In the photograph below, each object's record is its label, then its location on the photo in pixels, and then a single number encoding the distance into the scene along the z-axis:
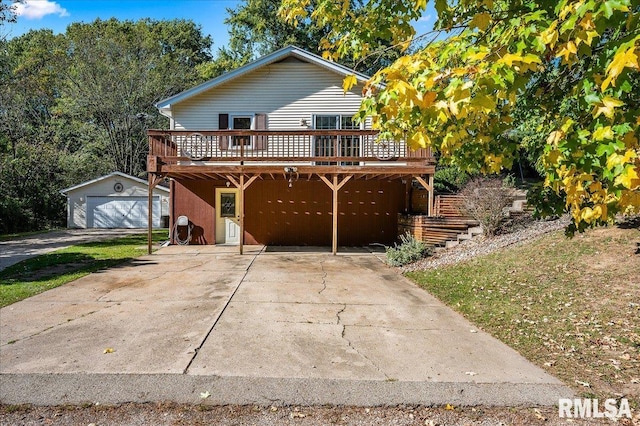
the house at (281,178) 13.54
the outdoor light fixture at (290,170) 11.30
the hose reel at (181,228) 13.55
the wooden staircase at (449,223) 10.81
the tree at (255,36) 27.70
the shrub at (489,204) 10.17
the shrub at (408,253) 9.89
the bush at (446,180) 17.47
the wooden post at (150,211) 11.49
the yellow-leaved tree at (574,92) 2.04
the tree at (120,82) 26.14
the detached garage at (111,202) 22.44
